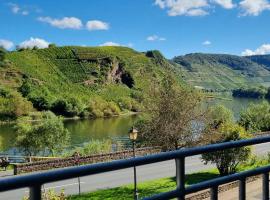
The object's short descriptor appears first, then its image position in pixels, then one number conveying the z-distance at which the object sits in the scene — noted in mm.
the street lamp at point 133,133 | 16471
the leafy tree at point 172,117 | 24677
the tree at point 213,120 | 25219
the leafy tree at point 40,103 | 99018
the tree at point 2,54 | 122089
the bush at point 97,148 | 32574
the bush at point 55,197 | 8354
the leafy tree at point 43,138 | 36425
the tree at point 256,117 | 45638
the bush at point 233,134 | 17985
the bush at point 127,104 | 110863
